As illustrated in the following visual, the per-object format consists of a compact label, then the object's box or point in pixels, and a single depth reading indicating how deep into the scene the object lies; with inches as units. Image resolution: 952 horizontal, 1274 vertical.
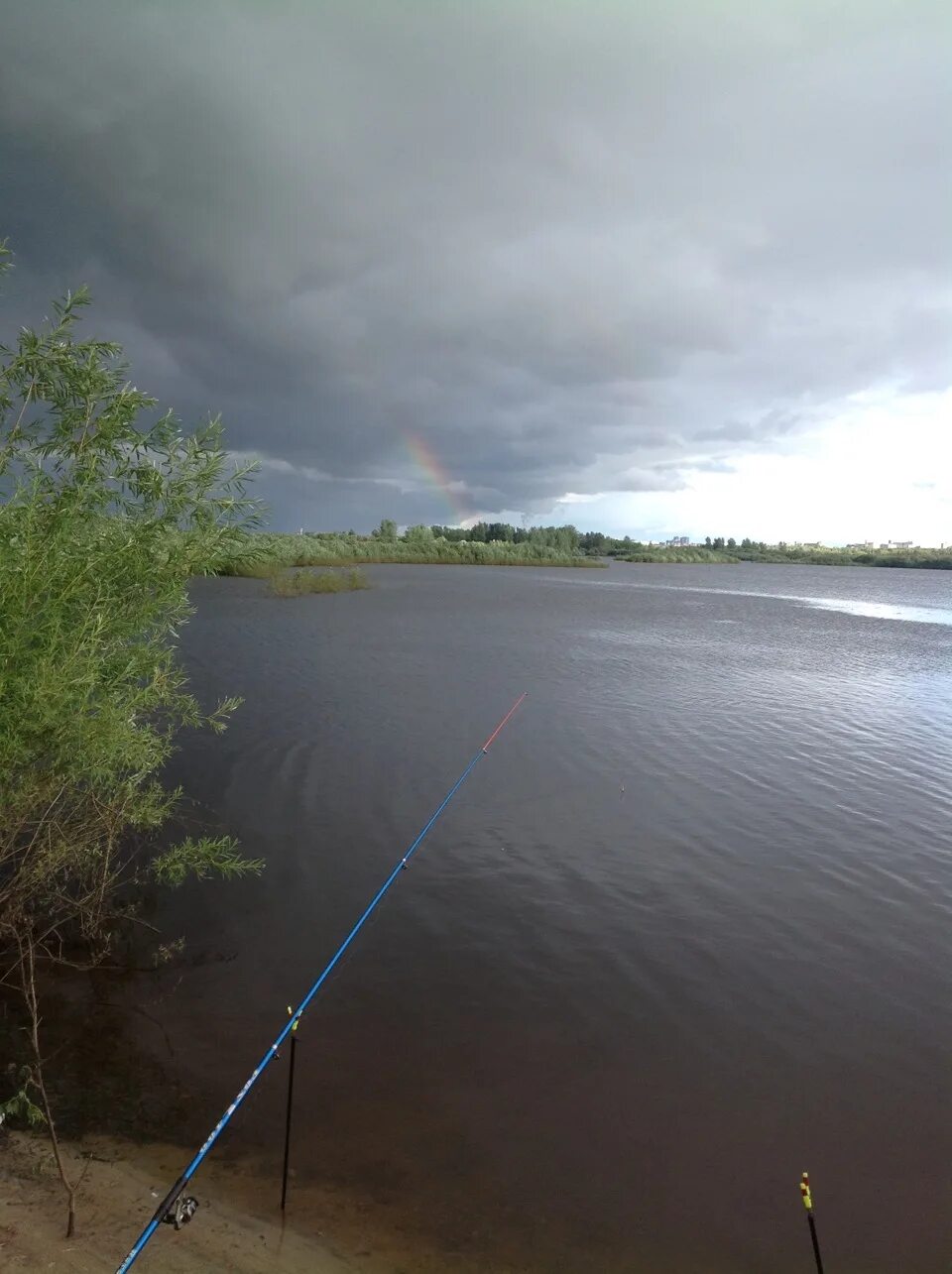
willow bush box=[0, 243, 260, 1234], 202.8
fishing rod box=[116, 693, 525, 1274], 126.2
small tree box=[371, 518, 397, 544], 4626.0
